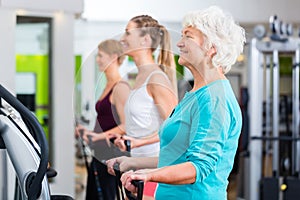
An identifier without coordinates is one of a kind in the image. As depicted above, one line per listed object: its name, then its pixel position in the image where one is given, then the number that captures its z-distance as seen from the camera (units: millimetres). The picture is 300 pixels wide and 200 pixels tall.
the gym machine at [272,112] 9038
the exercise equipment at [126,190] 3599
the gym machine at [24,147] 3774
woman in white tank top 3911
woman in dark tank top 4055
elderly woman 3576
